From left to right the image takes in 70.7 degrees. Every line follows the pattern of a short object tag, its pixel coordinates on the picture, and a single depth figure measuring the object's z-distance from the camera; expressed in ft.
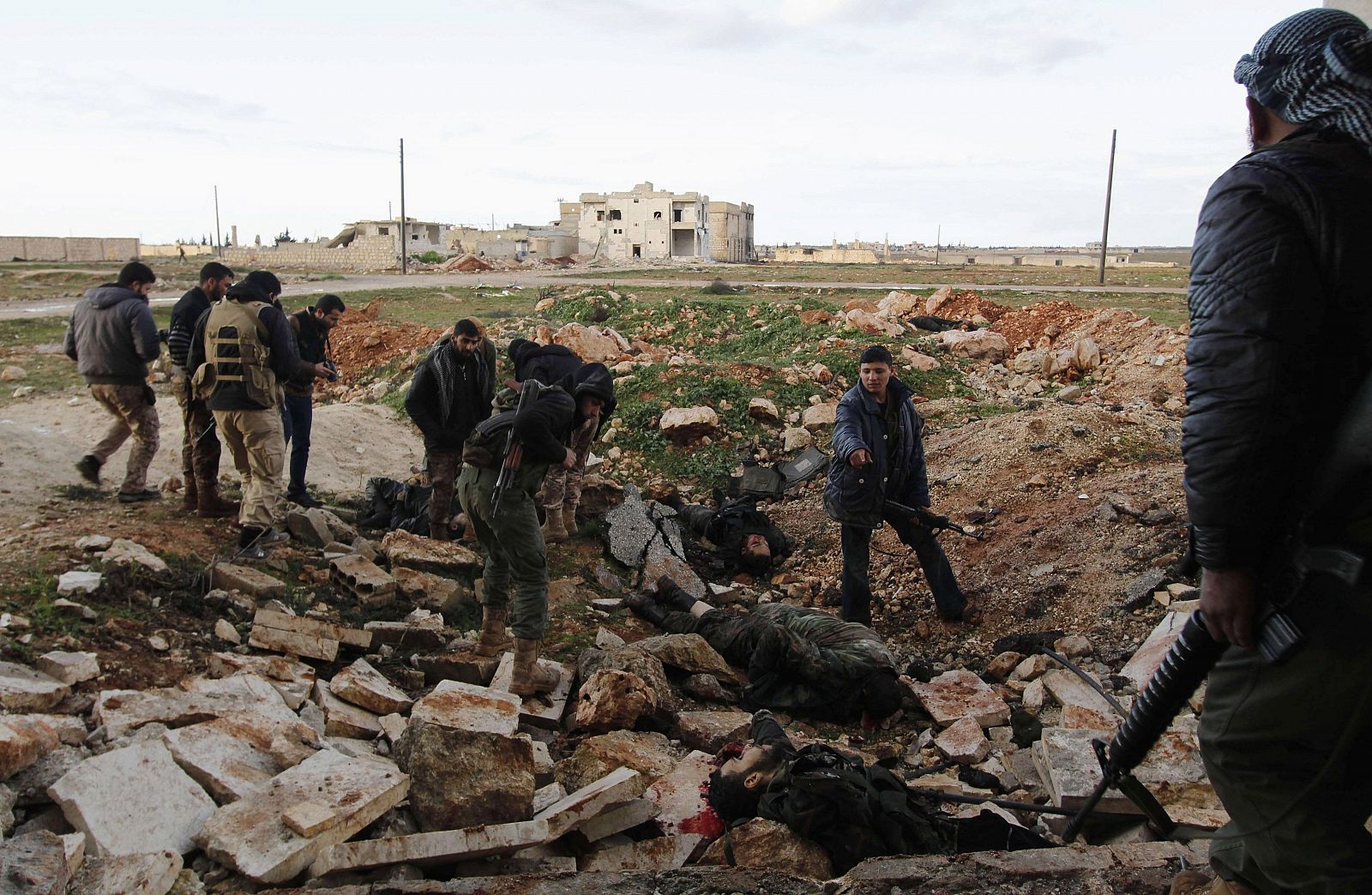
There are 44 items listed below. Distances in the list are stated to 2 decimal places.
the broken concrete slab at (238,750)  11.78
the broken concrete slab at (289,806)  10.17
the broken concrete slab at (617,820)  11.41
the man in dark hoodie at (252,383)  21.48
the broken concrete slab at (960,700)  16.42
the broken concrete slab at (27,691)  12.93
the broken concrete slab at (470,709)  13.28
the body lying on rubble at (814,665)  16.94
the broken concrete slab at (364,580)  20.71
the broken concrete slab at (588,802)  11.17
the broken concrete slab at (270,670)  15.53
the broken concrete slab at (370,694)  15.29
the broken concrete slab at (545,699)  15.76
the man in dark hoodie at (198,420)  23.30
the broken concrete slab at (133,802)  10.50
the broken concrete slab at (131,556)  18.89
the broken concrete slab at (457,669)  17.17
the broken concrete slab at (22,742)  11.05
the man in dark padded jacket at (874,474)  19.33
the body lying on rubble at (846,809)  10.68
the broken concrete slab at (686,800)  11.91
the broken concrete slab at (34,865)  8.66
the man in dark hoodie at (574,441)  23.57
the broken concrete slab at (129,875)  9.43
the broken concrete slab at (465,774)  11.49
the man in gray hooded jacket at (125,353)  23.41
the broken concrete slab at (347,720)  14.56
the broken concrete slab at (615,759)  13.41
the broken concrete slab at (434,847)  10.26
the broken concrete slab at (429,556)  22.61
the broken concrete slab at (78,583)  17.40
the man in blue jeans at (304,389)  26.55
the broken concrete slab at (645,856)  11.20
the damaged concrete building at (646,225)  211.82
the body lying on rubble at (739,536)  26.25
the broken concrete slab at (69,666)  14.39
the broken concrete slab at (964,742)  15.10
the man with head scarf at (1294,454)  5.94
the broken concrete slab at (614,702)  15.20
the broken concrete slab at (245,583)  19.26
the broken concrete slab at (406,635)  18.44
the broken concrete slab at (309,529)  23.52
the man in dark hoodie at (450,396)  23.21
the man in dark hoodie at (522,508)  16.83
